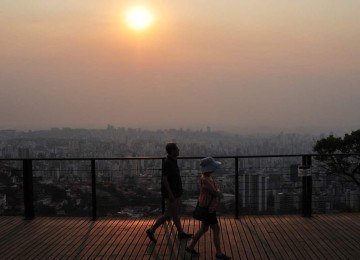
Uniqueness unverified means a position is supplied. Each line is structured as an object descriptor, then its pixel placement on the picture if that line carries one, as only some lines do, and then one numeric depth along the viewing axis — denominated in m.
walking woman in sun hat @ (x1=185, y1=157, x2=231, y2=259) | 5.92
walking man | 6.62
